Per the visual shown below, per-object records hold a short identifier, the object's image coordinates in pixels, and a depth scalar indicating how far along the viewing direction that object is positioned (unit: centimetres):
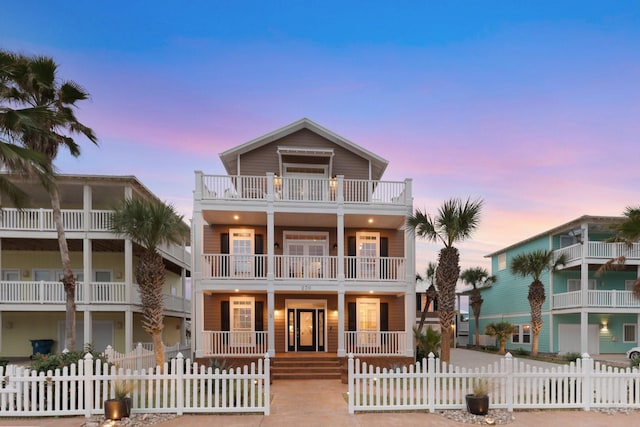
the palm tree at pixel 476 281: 3428
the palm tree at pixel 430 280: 2909
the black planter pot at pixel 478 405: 938
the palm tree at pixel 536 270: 2491
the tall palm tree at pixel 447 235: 1501
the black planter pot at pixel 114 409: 880
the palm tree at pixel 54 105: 1527
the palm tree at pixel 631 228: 1358
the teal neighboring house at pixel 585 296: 2395
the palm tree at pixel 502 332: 2856
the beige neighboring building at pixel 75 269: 1891
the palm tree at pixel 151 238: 1422
